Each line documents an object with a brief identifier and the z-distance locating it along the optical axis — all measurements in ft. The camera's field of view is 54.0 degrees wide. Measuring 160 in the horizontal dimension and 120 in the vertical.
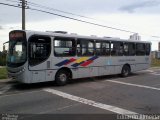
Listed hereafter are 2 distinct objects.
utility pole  35.29
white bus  24.60
